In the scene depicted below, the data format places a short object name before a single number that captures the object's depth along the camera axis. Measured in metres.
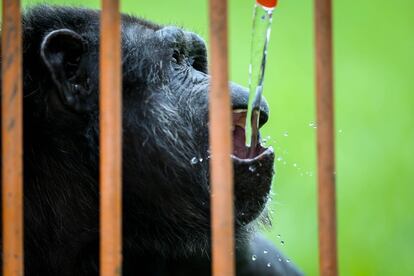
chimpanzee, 4.53
